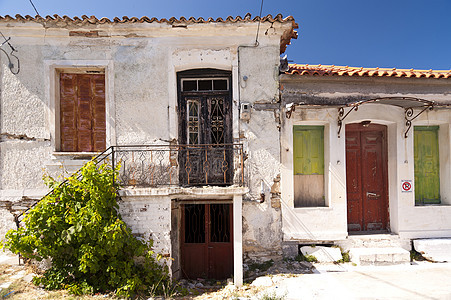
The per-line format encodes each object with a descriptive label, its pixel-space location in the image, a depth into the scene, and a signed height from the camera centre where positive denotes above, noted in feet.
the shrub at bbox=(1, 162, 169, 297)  14.30 -4.84
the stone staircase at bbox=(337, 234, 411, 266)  17.56 -6.99
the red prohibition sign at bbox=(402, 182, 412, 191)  19.25 -2.58
